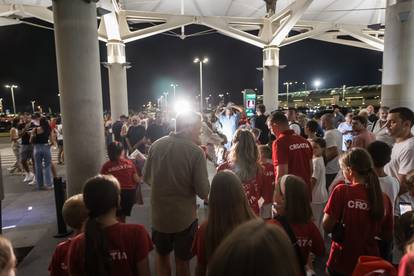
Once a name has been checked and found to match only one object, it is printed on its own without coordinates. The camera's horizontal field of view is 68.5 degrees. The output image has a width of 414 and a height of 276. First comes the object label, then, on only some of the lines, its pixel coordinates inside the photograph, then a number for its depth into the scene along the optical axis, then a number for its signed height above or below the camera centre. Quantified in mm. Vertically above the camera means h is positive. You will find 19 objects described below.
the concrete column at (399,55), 8055 +1243
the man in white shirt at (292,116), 8706 -358
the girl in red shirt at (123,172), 4961 -1051
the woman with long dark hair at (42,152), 9039 -1218
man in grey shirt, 3385 -925
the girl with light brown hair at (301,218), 2473 -925
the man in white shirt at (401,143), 3686 -540
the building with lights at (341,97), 62375 +1275
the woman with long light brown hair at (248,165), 3693 -732
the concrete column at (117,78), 17609 +1809
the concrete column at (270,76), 20531 +1935
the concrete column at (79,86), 5859 +473
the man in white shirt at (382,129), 5247 -560
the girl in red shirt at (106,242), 2086 -943
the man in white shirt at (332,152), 5914 -979
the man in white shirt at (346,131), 8188 -783
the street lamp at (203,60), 24441 +3730
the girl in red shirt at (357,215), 2658 -999
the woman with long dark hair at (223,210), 2156 -746
